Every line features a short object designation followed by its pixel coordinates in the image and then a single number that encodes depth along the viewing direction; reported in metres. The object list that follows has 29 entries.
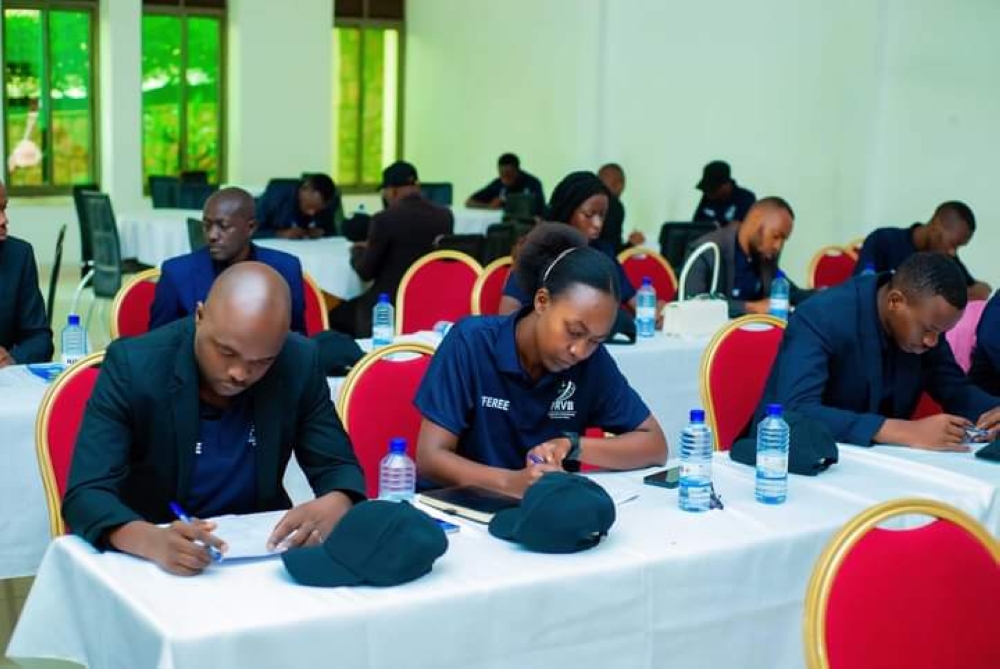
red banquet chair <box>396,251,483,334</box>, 5.92
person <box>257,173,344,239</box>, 9.47
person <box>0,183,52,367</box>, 4.63
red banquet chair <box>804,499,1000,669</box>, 2.22
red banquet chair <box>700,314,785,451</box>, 4.19
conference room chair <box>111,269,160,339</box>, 5.01
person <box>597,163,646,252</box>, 8.28
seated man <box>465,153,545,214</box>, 12.23
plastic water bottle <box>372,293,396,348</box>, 5.08
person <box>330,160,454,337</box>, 7.77
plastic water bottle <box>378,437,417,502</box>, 3.01
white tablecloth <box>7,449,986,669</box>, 2.27
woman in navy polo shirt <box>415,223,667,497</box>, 3.12
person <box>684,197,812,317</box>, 6.07
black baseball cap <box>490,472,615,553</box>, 2.62
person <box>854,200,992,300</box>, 7.19
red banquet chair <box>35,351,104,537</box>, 3.20
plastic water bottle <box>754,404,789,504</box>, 3.08
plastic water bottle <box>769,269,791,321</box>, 6.05
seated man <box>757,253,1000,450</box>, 3.60
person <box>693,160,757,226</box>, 10.29
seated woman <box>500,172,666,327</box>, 5.64
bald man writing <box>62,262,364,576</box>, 2.55
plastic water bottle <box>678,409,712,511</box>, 2.99
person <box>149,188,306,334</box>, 4.73
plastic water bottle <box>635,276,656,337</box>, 5.54
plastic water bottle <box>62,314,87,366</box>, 4.55
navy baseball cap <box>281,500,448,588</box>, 2.41
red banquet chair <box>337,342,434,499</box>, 3.59
